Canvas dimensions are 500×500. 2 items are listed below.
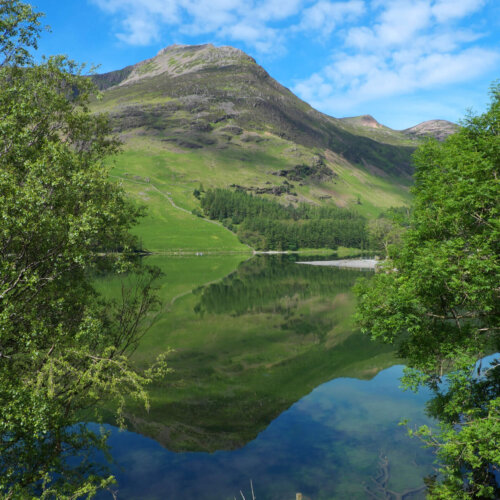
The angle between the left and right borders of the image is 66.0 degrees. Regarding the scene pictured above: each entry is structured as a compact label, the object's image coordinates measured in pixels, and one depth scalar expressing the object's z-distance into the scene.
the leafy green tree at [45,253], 16.52
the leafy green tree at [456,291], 19.34
